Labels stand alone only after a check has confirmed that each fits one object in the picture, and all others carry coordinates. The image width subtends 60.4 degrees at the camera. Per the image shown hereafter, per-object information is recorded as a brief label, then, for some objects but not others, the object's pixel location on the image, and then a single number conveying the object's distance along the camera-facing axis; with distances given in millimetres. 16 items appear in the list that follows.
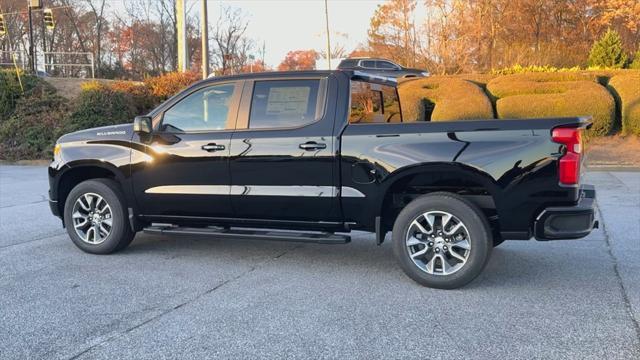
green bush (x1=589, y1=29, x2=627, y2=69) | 22531
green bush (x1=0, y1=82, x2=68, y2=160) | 18922
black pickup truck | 4484
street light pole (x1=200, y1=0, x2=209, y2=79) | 16266
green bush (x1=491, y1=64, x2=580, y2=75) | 20812
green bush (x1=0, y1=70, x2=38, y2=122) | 20578
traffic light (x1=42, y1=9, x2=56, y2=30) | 26753
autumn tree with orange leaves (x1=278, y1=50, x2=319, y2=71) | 64812
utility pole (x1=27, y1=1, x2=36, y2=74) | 29912
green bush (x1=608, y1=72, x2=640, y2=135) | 16797
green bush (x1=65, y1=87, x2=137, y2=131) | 19312
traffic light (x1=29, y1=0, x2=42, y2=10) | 24281
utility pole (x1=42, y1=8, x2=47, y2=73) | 46769
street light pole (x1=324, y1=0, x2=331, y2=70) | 35562
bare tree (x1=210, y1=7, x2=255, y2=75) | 54250
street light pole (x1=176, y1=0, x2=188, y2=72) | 18734
